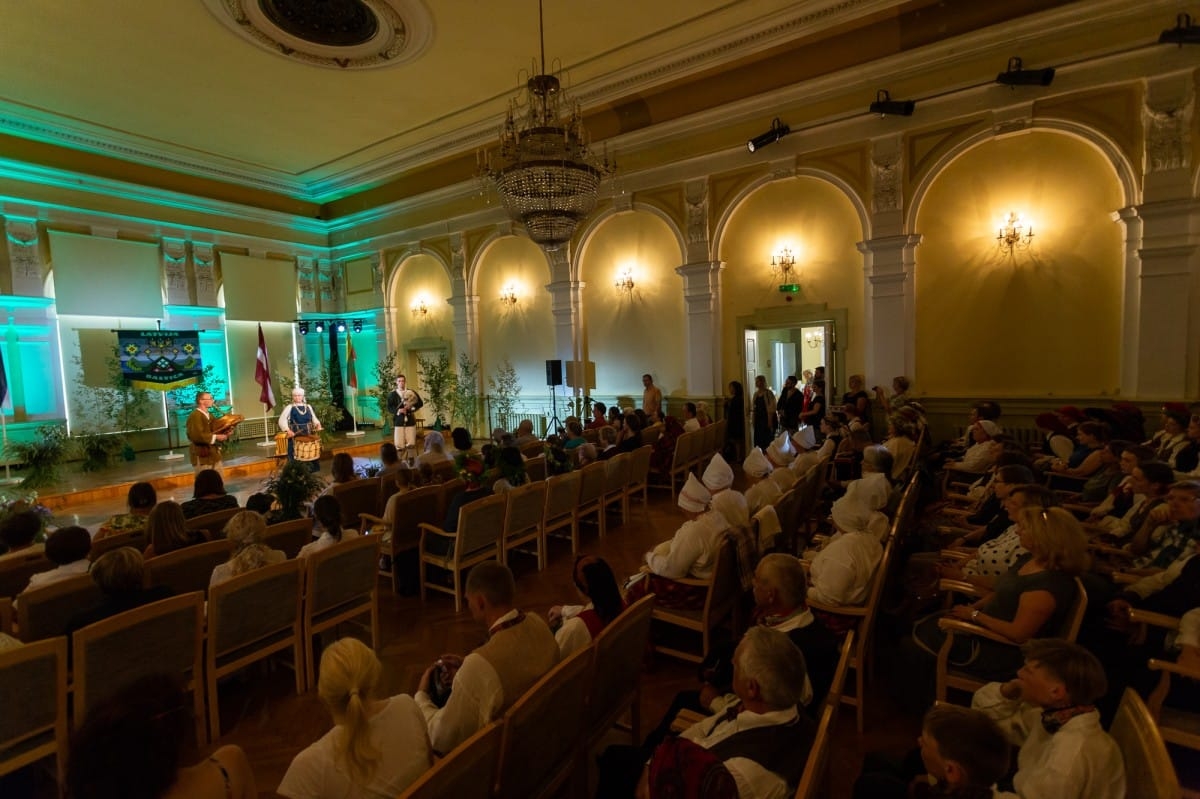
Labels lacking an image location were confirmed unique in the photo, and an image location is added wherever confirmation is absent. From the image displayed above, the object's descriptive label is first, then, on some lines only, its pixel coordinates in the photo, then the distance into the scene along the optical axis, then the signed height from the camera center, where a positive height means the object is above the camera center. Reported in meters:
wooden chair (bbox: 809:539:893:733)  2.53 -1.21
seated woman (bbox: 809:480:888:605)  2.71 -0.99
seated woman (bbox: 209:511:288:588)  2.88 -0.88
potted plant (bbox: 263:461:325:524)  4.61 -0.91
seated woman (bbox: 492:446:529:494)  4.70 -0.80
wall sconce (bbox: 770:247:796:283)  8.20 +1.30
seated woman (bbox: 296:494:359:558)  3.30 -0.85
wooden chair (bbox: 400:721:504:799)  1.29 -0.94
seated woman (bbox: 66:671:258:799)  1.12 -0.73
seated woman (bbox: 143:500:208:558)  3.24 -0.85
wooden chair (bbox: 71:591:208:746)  2.16 -1.05
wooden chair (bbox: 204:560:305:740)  2.62 -1.16
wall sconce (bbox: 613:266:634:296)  9.68 +1.33
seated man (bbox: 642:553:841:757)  2.10 -1.02
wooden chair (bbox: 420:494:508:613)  3.90 -1.20
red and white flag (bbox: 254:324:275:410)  10.97 -0.03
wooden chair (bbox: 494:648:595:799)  1.60 -1.09
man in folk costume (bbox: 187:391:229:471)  8.18 -0.85
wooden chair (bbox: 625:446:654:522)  5.89 -1.14
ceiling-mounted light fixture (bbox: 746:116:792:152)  7.61 +2.87
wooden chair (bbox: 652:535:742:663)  2.89 -1.27
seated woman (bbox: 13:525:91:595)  2.79 -0.84
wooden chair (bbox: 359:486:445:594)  4.25 -1.11
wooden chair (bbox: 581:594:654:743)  2.06 -1.17
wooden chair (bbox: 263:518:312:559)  3.65 -1.03
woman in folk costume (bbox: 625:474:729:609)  3.07 -1.07
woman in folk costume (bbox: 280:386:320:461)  8.77 -0.70
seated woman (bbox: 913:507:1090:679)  2.15 -0.93
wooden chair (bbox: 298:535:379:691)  3.04 -1.17
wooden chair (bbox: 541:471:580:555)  4.62 -1.13
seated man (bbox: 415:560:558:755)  1.74 -0.95
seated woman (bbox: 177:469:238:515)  4.16 -0.88
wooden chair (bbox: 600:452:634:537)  5.42 -1.15
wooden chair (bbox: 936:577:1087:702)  2.09 -1.09
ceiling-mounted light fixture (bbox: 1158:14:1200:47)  5.41 +2.85
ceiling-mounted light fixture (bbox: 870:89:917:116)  6.80 +2.86
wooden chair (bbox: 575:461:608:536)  5.02 -1.12
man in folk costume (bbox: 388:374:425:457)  10.37 -0.87
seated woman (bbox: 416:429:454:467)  5.77 -0.85
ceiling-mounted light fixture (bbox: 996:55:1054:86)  6.04 +2.81
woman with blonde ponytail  1.46 -0.95
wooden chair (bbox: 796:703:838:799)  1.29 -0.94
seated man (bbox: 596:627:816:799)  1.48 -1.00
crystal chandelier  4.91 +1.61
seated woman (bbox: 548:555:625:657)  2.55 -1.06
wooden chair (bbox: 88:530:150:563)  3.32 -0.93
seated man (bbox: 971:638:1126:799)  1.40 -0.97
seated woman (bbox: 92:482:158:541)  3.68 -0.89
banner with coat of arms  10.37 +0.37
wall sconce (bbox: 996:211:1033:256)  6.70 +1.31
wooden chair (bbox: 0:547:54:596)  3.07 -0.99
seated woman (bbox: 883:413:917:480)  4.98 -0.84
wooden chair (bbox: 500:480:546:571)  4.25 -1.14
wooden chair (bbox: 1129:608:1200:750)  1.89 -1.27
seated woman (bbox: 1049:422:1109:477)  4.47 -0.86
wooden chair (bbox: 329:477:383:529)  4.90 -1.08
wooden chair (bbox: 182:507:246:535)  3.80 -0.96
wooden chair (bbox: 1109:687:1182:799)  1.25 -0.94
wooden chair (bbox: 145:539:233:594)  2.98 -0.99
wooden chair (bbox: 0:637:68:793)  1.96 -1.13
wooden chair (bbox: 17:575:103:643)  2.47 -0.97
